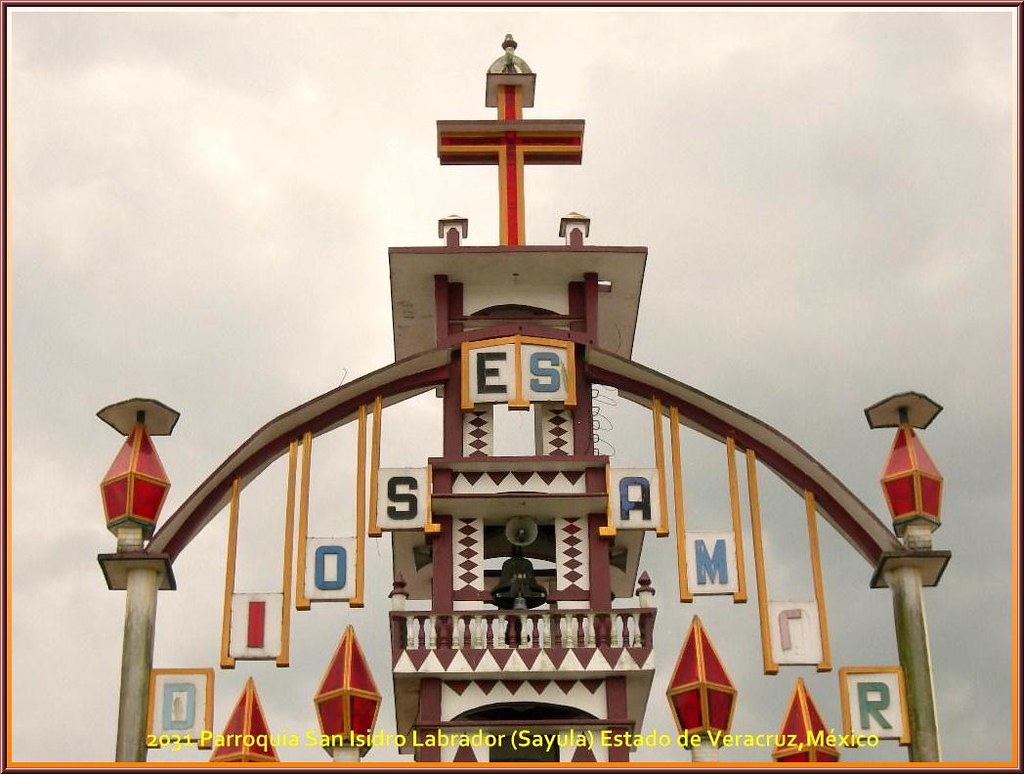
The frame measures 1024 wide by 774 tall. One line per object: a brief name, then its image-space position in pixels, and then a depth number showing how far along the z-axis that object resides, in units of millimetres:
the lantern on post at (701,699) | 25188
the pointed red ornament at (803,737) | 25547
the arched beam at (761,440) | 27281
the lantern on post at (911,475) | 26703
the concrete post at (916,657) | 25562
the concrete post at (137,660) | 25547
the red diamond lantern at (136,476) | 26766
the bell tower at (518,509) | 26734
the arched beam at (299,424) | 27547
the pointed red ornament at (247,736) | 24656
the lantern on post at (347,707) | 25094
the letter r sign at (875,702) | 25641
